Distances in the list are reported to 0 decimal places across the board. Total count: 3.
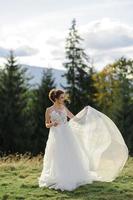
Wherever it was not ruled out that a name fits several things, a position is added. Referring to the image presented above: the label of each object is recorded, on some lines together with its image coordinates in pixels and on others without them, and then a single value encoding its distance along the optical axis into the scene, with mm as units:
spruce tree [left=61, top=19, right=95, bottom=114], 50062
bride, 10445
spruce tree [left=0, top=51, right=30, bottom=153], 43531
